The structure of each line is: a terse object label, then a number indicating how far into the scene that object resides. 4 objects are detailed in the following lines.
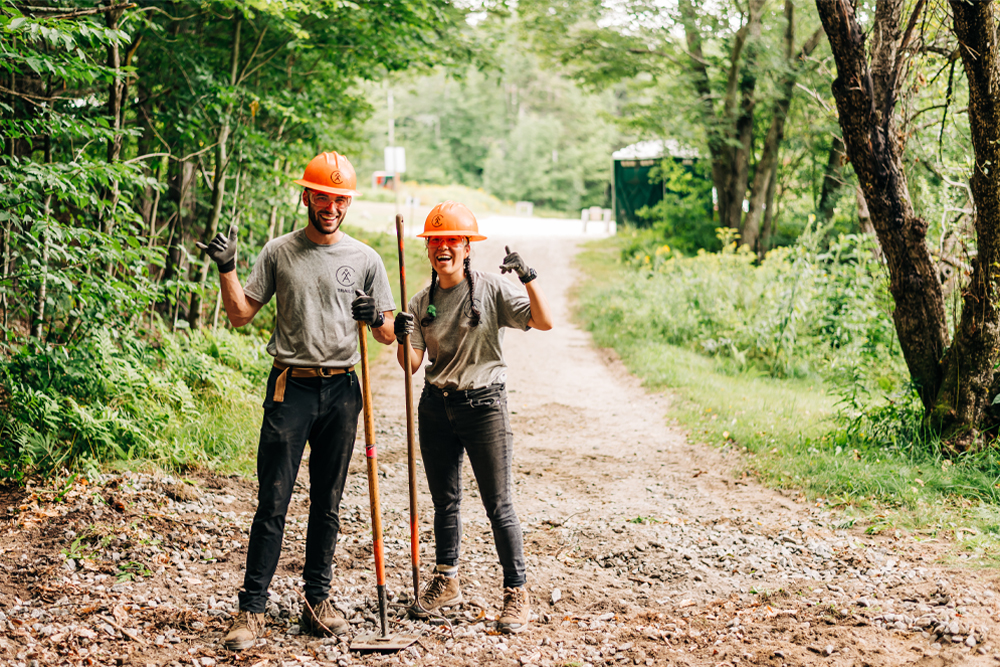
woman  3.85
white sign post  21.91
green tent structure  27.89
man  3.71
